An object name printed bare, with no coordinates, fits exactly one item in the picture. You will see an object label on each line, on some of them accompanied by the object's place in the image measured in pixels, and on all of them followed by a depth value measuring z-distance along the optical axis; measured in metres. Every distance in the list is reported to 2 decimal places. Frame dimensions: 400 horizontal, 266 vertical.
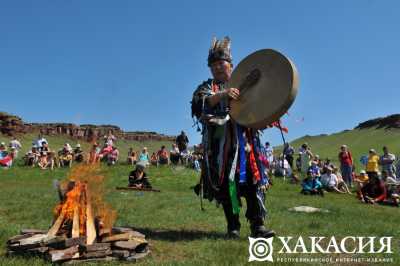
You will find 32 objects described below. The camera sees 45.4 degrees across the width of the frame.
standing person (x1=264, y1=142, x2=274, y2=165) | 20.38
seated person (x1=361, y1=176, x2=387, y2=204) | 16.12
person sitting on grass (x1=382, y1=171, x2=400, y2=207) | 16.02
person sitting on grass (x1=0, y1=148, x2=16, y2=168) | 21.91
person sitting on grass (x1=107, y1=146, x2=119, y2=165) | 24.48
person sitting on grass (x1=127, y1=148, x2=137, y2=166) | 24.97
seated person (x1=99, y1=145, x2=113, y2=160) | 23.68
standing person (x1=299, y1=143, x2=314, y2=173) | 22.88
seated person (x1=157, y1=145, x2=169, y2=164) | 26.23
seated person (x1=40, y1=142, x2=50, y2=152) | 23.39
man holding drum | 6.38
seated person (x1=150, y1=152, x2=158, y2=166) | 26.36
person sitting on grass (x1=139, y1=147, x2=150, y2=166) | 23.18
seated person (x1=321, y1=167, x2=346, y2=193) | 19.17
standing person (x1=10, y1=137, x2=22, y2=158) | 24.19
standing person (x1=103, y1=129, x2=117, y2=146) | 23.80
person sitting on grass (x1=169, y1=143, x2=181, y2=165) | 25.70
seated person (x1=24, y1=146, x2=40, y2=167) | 23.39
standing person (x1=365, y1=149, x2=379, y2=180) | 17.38
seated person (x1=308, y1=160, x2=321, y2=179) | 19.35
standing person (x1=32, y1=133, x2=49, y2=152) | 23.69
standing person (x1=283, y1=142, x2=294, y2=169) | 22.00
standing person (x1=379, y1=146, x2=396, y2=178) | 20.48
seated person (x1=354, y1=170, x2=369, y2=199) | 17.11
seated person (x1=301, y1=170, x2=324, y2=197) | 17.45
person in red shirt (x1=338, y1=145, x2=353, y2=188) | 20.80
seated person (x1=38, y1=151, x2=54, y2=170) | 22.54
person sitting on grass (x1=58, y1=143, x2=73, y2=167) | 23.50
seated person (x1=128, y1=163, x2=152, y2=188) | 15.12
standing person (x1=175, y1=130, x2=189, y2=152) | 25.42
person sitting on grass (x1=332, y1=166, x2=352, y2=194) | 19.30
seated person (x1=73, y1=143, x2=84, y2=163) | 23.70
